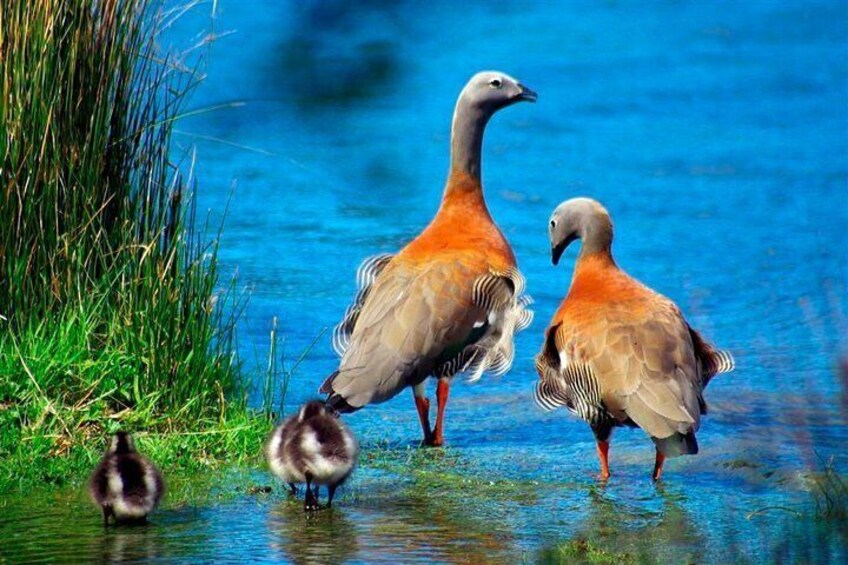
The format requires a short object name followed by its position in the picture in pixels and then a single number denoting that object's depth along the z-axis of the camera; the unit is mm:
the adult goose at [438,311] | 17375
